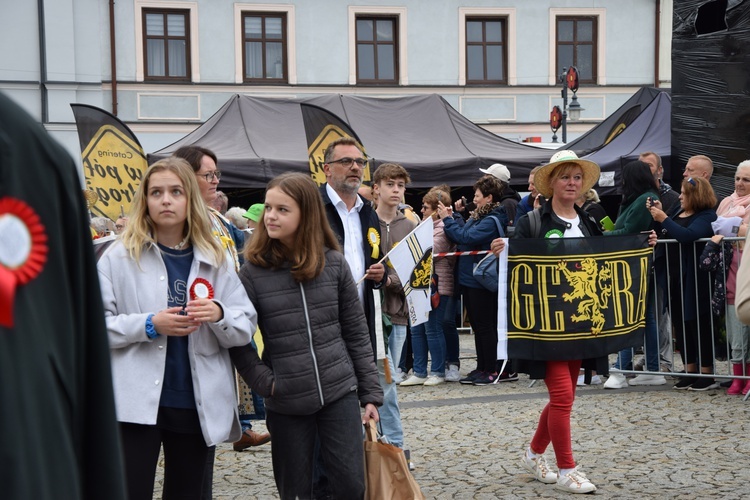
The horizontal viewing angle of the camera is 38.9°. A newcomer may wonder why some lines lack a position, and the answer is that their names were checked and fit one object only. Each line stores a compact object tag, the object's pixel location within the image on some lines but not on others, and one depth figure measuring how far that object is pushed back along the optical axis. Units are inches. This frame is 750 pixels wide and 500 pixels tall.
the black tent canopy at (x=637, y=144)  581.3
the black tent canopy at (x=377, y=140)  620.4
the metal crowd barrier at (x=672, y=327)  354.6
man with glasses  211.8
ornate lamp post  889.5
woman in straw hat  223.6
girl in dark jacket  164.9
